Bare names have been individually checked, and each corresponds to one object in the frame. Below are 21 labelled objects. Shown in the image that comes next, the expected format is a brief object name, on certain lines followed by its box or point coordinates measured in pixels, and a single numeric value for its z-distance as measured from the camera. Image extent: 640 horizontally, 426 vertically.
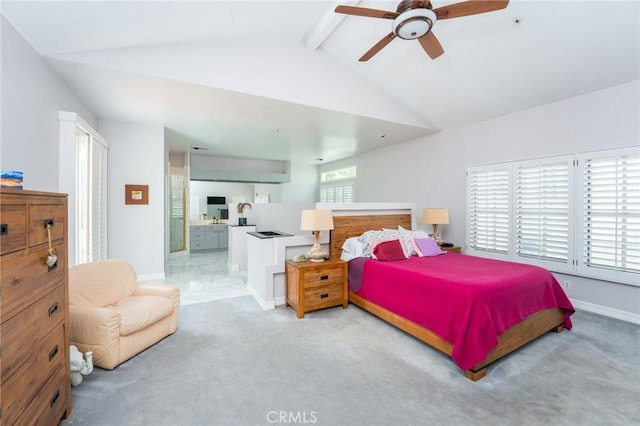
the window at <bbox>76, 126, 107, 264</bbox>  3.52
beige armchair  2.20
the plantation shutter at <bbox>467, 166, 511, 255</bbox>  4.29
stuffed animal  1.98
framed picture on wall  4.75
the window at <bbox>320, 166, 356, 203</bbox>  8.20
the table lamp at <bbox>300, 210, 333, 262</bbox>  3.50
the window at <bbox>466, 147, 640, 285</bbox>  3.19
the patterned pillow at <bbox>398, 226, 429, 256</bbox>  3.77
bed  2.19
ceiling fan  2.12
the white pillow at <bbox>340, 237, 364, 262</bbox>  3.77
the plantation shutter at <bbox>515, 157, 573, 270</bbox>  3.66
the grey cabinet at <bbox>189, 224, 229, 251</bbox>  7.89
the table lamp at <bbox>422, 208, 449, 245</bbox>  4.56
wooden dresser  1.19
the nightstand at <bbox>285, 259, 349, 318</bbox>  3.30
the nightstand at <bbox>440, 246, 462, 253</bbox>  4.46
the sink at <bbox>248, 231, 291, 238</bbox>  3.93
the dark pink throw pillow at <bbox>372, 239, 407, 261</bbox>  3.47
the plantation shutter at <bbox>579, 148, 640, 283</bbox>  3.13
